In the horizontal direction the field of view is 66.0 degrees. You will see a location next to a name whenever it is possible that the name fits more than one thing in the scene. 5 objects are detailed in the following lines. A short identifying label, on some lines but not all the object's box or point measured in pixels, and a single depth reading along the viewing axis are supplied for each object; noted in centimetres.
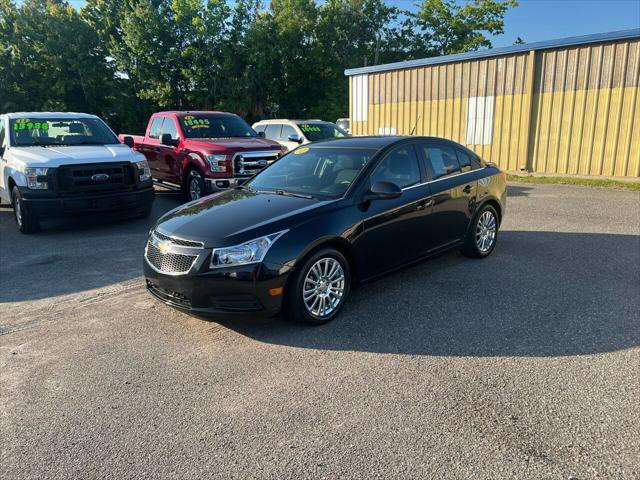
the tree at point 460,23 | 4062
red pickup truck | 943
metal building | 1273
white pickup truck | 760
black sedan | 404
